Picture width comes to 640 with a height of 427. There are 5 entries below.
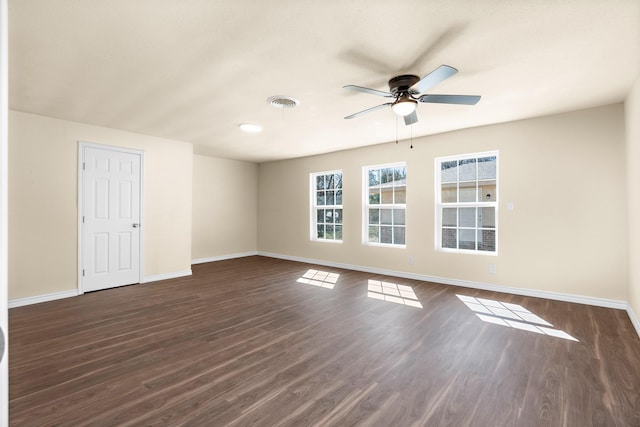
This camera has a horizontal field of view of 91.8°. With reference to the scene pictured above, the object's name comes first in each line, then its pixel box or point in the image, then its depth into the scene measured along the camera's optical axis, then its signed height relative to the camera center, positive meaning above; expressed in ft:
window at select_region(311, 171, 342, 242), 21.74 +0.66
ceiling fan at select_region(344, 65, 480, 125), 9.20 +3.59
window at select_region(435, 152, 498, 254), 15.37 +0.67
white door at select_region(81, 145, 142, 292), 14.80 -0.15
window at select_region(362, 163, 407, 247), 18.49 +0.71
